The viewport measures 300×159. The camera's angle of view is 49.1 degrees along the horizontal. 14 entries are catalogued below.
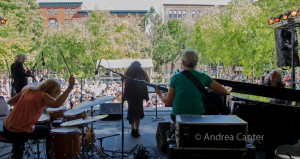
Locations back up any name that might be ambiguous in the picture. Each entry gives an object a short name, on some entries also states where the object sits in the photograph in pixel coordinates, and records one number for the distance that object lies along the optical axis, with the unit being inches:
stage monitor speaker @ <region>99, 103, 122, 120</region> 360.2
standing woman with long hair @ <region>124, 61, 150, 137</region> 260.4
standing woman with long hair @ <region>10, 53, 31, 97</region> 320.5
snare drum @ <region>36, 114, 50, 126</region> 182.7
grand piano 180.2
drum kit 162.9
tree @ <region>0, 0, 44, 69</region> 827.4
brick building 2583.7
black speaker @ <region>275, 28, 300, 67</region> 342.3
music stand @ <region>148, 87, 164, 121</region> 330.3
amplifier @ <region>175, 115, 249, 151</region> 103.6
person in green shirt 133.7
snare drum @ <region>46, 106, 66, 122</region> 219.6
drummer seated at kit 148.9
